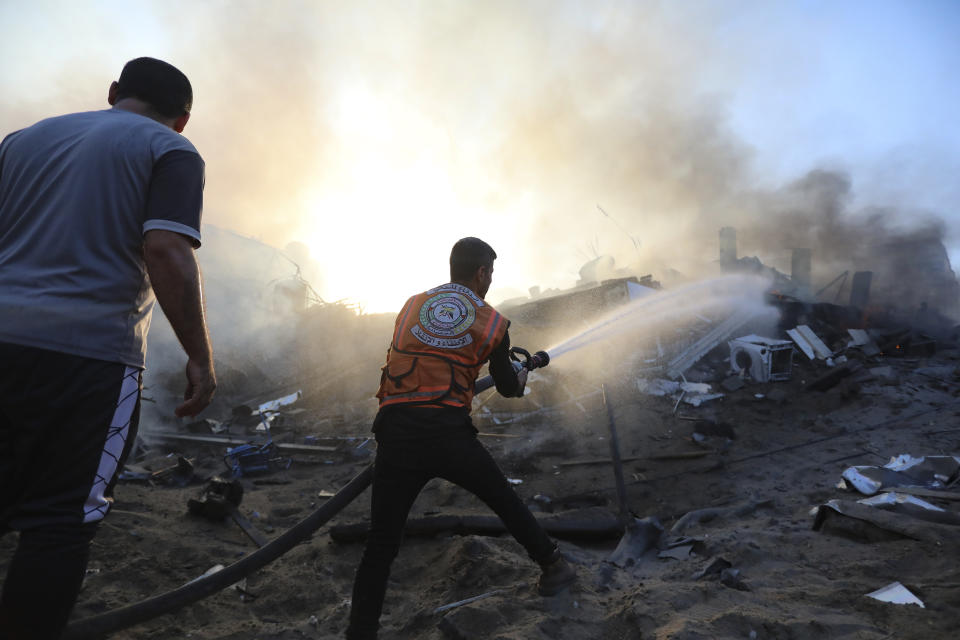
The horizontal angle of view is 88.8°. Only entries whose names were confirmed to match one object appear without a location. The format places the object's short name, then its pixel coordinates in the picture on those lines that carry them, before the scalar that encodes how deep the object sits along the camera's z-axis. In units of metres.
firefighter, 2.48
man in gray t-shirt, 1.53
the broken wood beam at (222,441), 9.45
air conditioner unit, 10.41
